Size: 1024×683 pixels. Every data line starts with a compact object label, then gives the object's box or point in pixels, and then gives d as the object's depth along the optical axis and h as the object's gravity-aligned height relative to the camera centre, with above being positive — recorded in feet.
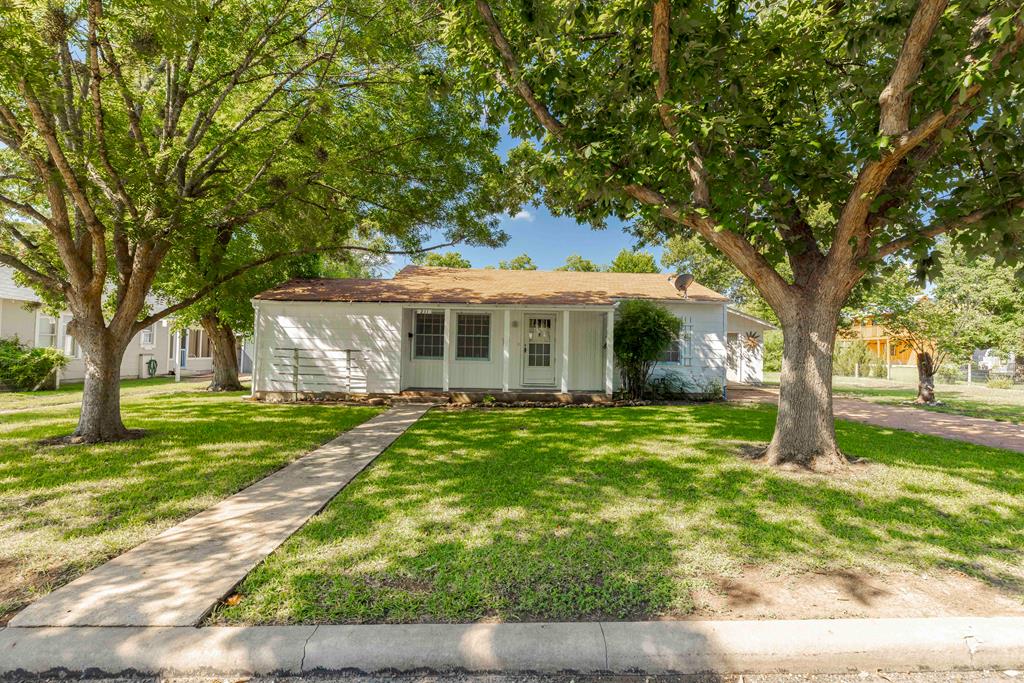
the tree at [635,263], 111.34 +23.33
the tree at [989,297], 41.91 +5.90
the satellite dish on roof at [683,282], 44.19 +7.42
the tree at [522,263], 116.88 +24.12
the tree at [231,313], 40.42 +3.91
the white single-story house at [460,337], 40.32 +1.77
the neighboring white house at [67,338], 45.55 +1.98
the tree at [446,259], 106.11 +22.75
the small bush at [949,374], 66.80 -2.39
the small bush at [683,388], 43.04 -3.00
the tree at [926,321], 41.86 +3.53
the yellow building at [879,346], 46.10 +2.35
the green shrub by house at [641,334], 39.42 +2.00
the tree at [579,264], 116.57 +23.89
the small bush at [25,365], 42.37 -1.13
